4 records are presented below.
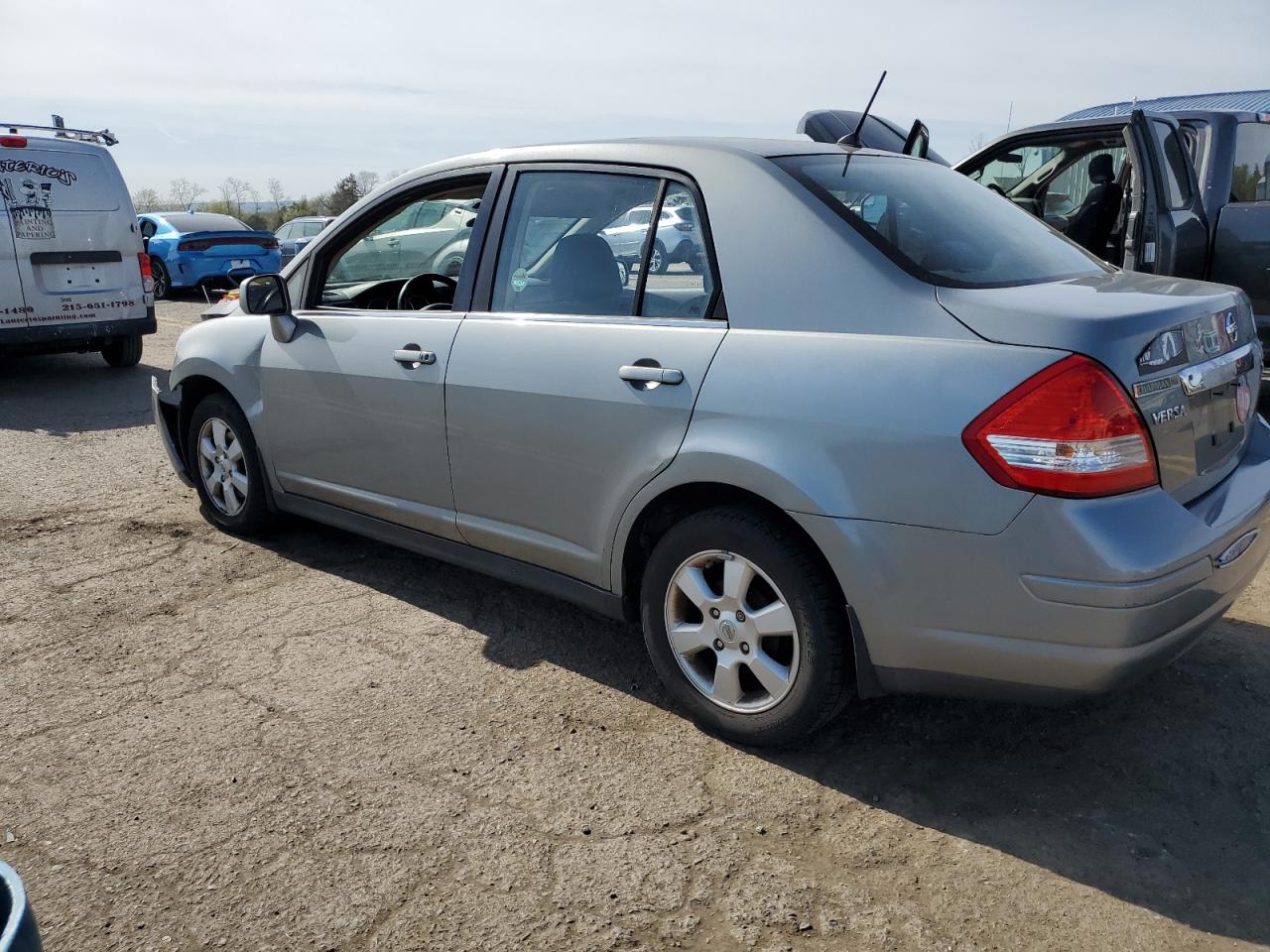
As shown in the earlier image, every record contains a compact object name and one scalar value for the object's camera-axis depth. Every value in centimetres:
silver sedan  247
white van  857
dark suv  588
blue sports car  1623
